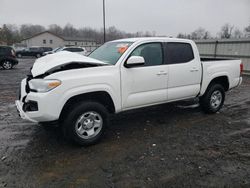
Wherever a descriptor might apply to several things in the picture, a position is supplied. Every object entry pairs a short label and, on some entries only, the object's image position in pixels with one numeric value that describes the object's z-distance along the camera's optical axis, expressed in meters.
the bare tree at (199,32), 60.33
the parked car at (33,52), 33.53
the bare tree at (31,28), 96.09
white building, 63.59
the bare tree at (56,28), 101.19
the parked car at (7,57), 15.38
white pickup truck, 3.39
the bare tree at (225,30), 59.57
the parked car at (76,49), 22.72
